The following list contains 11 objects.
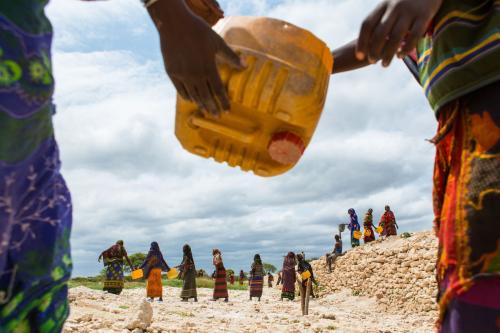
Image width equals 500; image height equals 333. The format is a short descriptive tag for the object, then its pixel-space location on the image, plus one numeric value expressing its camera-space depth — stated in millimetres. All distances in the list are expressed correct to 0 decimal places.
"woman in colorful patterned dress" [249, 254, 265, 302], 15781
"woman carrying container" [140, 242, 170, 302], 12516
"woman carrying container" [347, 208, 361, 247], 20844
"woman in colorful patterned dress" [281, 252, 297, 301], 16062
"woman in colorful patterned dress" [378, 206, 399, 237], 20828
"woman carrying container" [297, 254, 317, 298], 12214
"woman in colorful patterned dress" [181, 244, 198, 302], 13305
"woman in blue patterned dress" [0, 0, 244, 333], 1070
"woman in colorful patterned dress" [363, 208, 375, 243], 21312
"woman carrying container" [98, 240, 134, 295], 12414
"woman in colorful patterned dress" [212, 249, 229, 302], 13938
